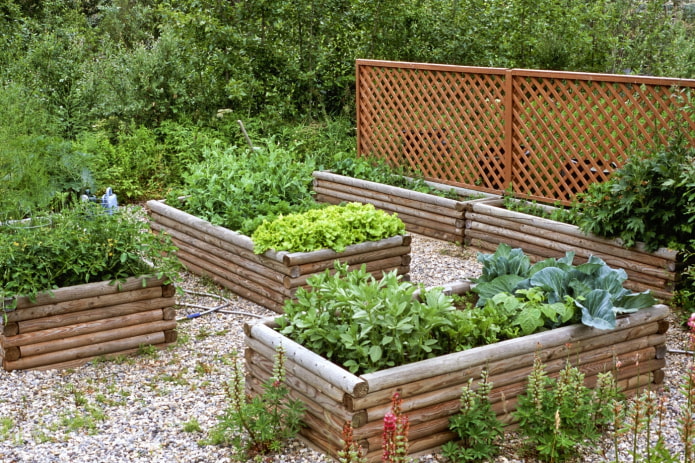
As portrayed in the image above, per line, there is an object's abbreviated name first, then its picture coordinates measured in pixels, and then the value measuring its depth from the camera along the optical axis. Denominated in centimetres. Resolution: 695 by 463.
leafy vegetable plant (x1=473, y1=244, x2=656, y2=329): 439
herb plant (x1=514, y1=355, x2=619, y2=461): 384
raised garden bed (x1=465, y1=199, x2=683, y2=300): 591
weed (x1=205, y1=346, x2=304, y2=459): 394
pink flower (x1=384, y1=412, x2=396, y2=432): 265
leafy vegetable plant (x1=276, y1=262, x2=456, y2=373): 397
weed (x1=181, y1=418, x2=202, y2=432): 430
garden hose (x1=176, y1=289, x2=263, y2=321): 609
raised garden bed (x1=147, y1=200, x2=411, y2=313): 593
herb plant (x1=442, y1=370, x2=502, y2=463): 382
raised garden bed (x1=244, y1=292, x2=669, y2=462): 378
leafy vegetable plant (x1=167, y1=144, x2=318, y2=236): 668
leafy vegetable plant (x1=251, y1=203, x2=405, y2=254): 595
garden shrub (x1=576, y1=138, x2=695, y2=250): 578
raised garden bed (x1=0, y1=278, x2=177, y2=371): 502
